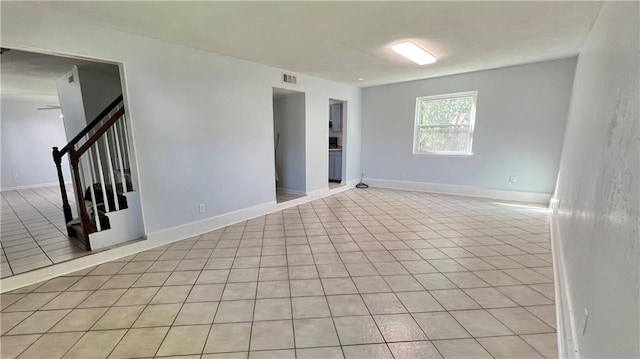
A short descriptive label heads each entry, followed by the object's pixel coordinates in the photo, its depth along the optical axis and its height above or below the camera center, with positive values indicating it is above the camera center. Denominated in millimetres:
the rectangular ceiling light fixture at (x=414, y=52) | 3258 +1191
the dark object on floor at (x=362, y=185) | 6493 -1142
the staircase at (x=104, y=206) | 2727 -768
